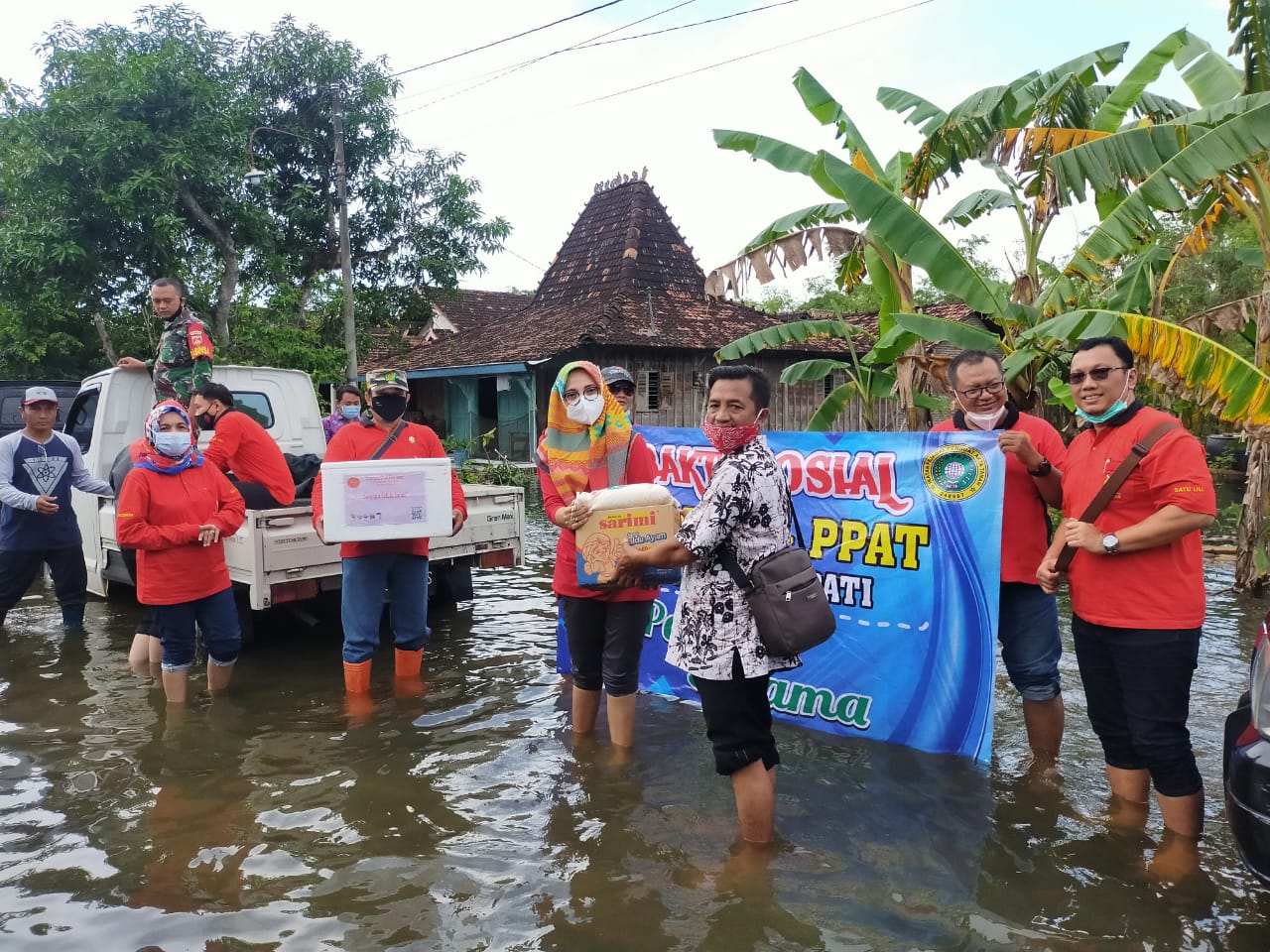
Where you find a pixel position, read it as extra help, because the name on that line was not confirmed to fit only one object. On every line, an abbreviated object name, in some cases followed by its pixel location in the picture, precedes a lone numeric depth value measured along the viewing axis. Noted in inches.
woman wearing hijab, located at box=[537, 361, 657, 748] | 159.8
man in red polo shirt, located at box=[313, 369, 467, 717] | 196.9
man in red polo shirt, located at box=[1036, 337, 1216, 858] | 118.4
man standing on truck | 231.0
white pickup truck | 225.0
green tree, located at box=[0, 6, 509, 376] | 547.8
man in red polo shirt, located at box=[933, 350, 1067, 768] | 154.3
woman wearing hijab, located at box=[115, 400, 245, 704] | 181.8
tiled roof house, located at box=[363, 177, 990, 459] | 788.0
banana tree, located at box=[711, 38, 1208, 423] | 248.4
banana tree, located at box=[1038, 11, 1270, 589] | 224.4
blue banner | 158.2
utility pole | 615.2
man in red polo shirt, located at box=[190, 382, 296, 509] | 218.5
